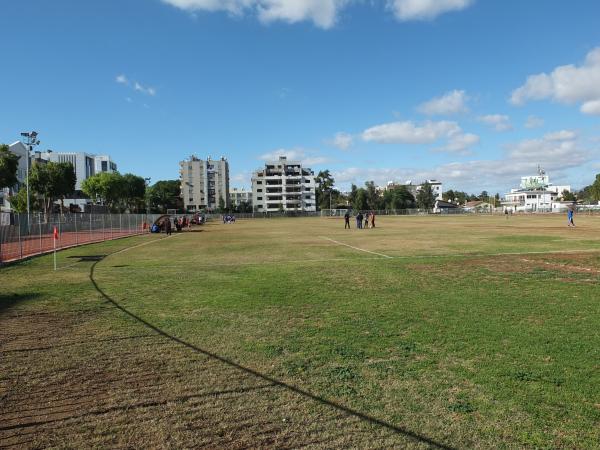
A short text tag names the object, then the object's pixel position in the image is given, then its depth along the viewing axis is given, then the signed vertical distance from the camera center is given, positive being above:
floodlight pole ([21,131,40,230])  40.62 +6.76
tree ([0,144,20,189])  48.49 +4.98
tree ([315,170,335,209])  168.38 +7.54
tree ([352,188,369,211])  151.38 +2.57
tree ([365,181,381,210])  158.75 +3.68
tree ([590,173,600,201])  123.83 +4.04
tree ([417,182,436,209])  170.38 +3.21
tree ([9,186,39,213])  67.94 +1.84
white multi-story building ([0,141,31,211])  88.00 +8.20
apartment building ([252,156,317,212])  158.75 +7.22
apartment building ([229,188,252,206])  186.75 +3.28
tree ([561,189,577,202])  194.00 +2.70
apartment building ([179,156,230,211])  173.75 +10.41
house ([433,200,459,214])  164.15 +0.12
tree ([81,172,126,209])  85.06 +4.86
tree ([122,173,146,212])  92.71 +5.14
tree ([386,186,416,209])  156.74 +2.83
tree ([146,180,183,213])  146.85 +5.17
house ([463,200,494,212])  168.15 -1.07
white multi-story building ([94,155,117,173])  185.75 +19.93
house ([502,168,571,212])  174.88 +4.16
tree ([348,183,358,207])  159.68 +4.83
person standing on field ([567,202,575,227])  44.28 -1.12
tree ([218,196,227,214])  157.62 +1.41
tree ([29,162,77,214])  62.47 +4.72
